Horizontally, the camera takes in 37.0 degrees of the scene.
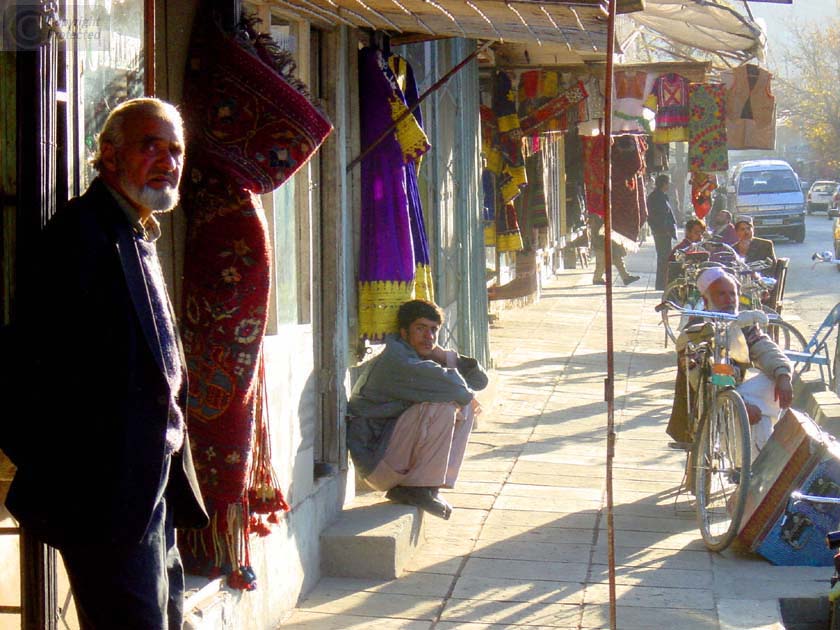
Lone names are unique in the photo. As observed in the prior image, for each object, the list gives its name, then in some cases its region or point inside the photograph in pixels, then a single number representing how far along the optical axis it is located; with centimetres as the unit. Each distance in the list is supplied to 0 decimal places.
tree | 5644
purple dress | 643
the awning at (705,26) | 1036
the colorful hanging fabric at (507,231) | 1161
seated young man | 608
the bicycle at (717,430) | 605
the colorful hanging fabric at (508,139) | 1138
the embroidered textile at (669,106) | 1278
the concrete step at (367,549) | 564
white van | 3312
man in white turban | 646
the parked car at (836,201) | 3465
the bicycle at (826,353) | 888
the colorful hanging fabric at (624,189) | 1467
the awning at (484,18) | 463
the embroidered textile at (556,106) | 1152
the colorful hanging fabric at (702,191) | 1426
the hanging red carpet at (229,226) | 422
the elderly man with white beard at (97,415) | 282
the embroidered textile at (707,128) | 1288
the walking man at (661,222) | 1819
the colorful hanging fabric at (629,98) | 1217
